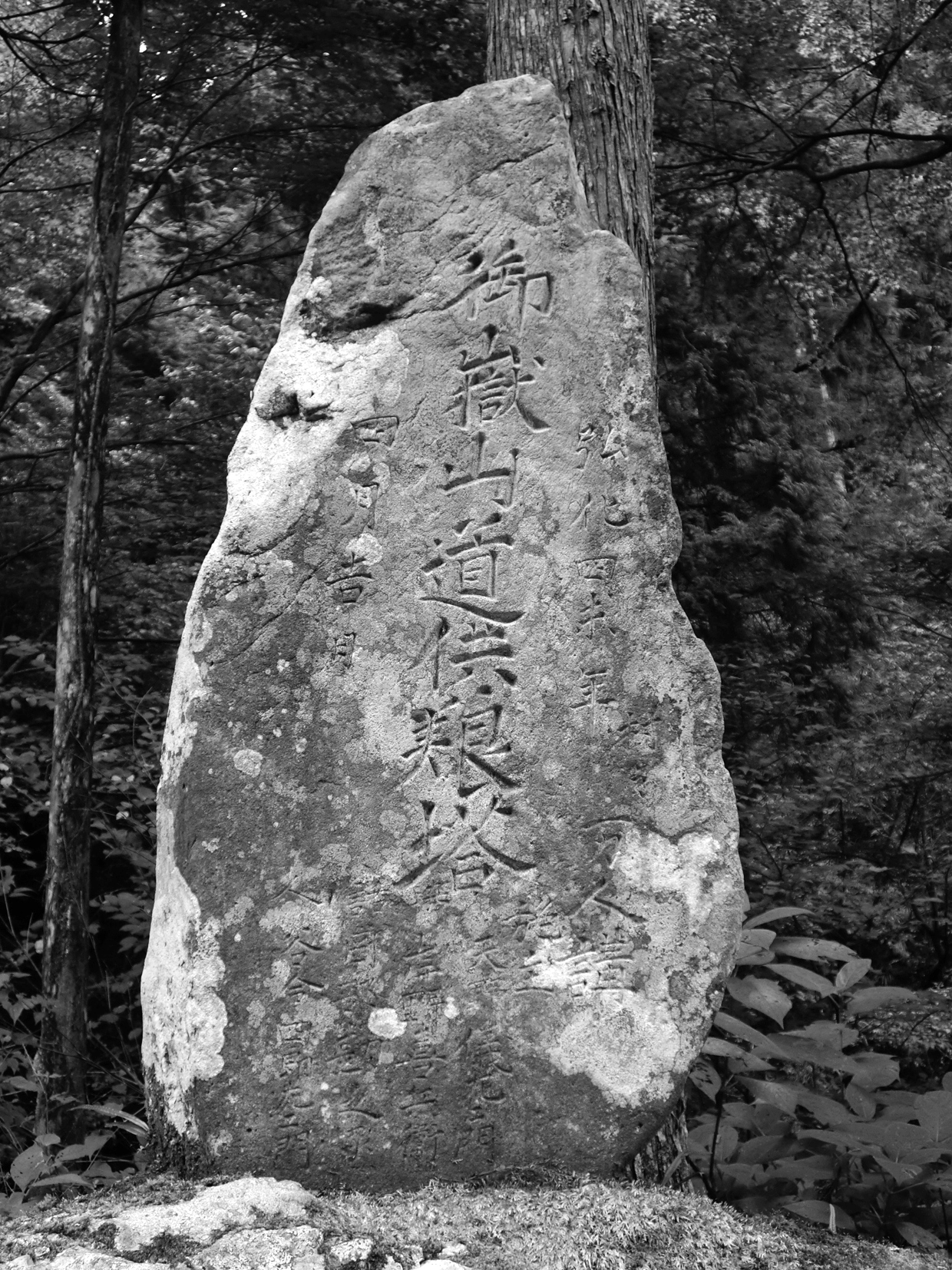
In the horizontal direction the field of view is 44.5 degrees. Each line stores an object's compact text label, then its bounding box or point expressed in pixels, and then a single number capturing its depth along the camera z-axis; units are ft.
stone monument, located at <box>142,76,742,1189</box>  8.23
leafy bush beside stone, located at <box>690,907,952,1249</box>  8.95
